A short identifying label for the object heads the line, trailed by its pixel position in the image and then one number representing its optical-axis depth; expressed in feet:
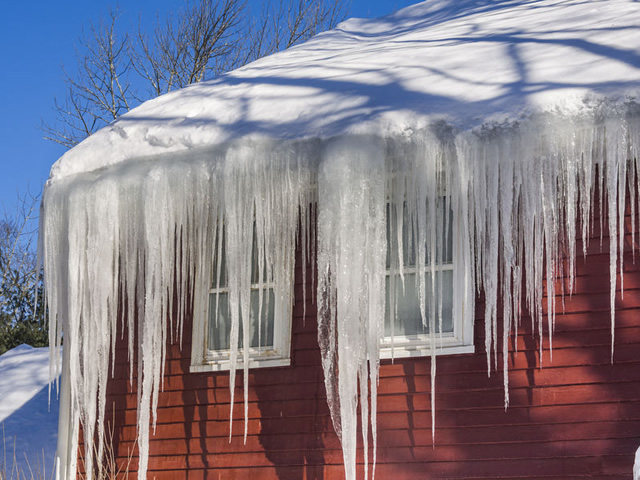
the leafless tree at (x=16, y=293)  69.62
